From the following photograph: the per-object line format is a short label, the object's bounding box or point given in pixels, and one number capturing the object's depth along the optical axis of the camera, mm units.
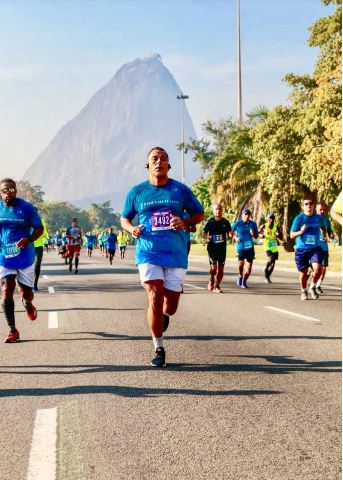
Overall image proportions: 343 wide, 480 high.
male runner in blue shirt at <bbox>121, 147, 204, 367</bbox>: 6762
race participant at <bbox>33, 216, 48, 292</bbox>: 15984
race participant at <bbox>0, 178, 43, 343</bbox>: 8336
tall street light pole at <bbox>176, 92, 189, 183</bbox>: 74381
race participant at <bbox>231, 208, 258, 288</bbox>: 16828
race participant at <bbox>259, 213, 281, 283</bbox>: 18766
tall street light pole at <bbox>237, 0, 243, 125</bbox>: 50425
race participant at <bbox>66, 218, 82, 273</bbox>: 25609
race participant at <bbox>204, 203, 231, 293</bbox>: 15578
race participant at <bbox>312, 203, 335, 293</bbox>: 13865
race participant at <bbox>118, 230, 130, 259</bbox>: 44781
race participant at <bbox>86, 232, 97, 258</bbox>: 50250
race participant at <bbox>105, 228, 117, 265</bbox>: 33000
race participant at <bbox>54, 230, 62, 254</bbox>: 43684
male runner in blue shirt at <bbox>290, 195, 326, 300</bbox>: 12930
